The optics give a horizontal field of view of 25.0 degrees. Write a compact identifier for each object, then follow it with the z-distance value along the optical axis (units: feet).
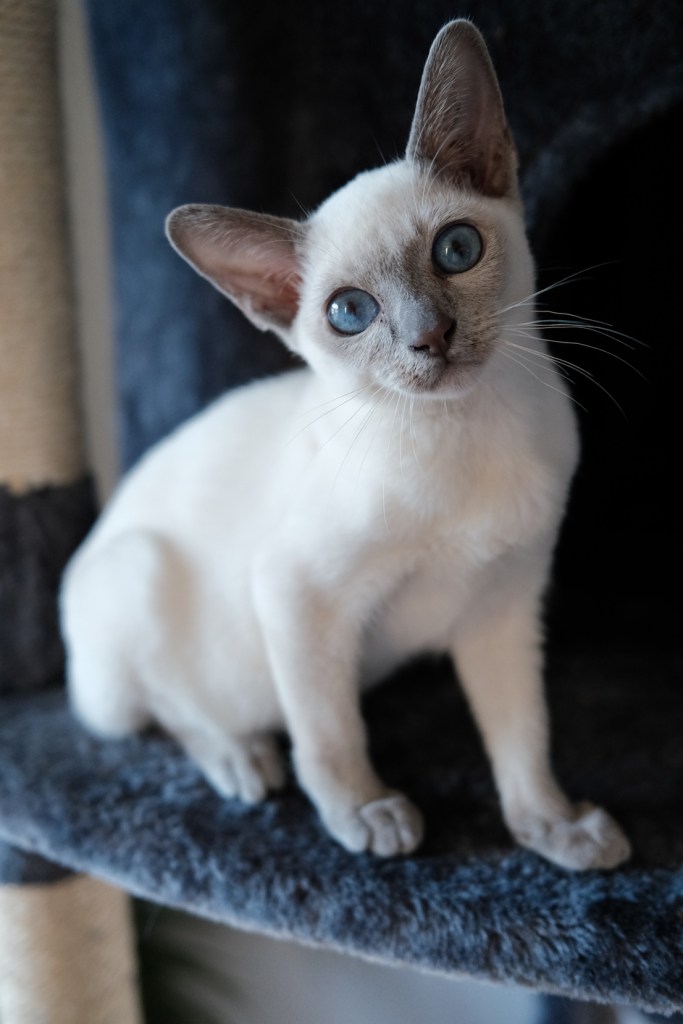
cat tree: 1.70
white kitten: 1.60
